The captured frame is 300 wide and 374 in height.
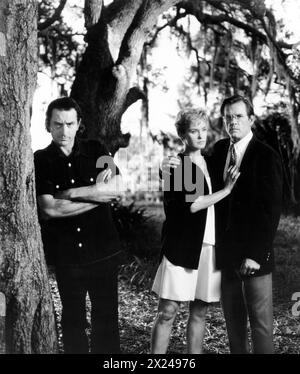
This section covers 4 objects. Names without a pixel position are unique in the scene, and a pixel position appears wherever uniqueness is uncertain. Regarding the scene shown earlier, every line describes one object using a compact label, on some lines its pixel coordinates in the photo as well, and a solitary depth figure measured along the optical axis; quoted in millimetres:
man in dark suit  3039
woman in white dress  3043
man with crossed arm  3229
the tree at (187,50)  5328
